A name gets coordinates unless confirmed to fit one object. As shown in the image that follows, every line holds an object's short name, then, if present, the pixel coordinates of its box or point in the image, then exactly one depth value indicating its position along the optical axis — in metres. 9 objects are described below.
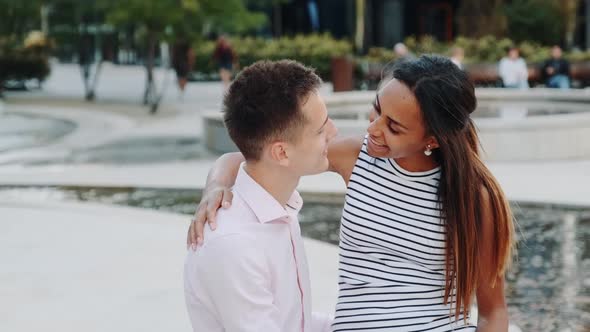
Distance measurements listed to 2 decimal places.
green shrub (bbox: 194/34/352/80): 33.53
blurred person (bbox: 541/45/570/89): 25.03
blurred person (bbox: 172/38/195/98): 31.28
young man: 2.59
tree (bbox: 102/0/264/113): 24.08
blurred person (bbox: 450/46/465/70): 23.02
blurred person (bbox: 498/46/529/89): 24.95
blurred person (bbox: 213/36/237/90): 29.05
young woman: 3.02
